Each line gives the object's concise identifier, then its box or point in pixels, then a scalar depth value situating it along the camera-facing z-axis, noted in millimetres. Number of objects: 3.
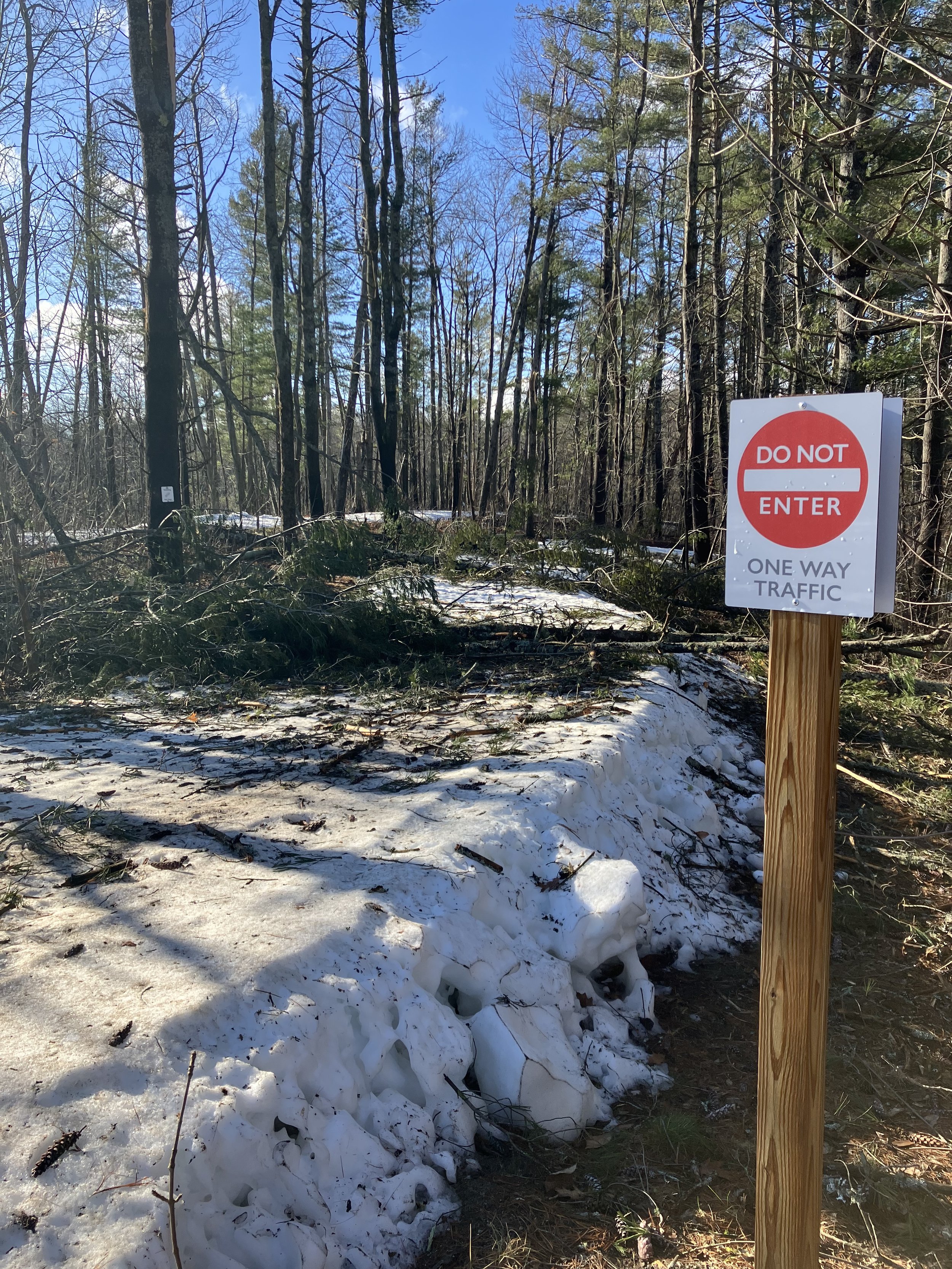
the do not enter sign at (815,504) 1962
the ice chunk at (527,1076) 2947
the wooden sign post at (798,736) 2023
